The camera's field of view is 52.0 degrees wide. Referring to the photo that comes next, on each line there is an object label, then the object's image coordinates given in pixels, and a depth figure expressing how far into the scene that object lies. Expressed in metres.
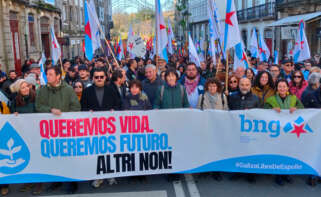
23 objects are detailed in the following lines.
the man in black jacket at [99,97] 4.77
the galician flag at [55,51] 9.98
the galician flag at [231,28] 5.78
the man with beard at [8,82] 6.94
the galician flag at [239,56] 7.29
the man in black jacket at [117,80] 5.61
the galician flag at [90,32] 8.06
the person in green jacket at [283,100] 4.74
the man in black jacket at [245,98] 4.87
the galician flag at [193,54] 9.44
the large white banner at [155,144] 4.43
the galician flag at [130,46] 12.57
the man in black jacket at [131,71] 8.12
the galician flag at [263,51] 12.62
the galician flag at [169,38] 14.25
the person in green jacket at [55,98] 4.58
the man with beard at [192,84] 5.68
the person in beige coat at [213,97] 4.95
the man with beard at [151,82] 5.95
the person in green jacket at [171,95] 5.07
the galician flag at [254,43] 11.96
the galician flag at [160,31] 7.47
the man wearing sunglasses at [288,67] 7.09
